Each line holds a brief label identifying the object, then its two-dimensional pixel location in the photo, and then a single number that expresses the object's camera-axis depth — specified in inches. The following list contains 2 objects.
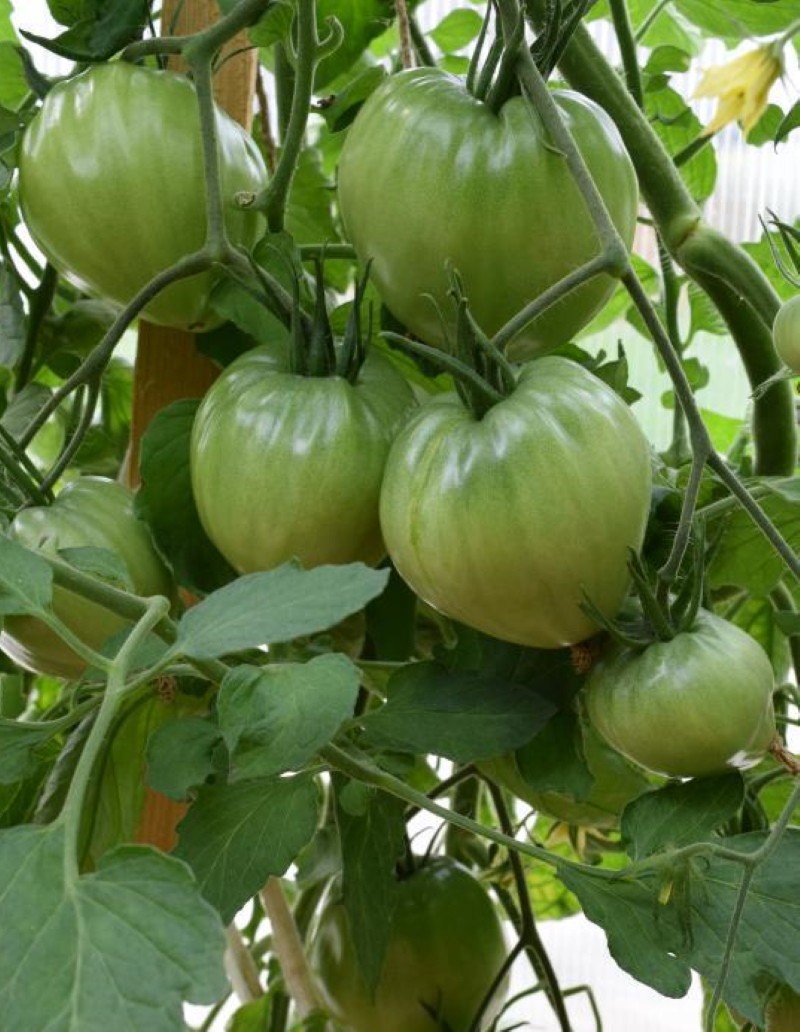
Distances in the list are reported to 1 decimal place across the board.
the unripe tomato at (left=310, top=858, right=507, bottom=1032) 21.5
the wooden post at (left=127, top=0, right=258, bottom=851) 20.0
